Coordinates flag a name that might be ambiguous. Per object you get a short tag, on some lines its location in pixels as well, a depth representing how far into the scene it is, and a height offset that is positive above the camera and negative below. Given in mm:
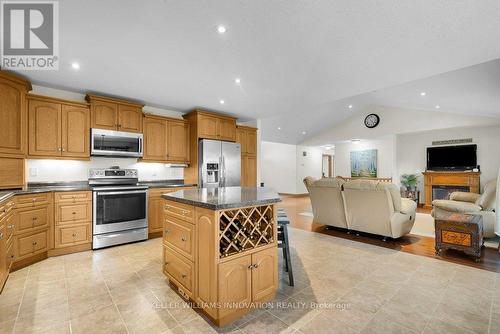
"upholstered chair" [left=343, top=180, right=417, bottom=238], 3539 -667
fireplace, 6716 -714
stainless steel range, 3395 -600
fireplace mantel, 6496 -404
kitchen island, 1684 -662
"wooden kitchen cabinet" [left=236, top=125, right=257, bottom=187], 5484 +362
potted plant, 7566 -469
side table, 2943 -881
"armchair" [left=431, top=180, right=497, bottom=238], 3633 -694
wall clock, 8219 +1681
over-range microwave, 3619 +428
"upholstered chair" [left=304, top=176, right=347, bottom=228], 4088 -613
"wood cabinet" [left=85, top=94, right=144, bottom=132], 3639 +920
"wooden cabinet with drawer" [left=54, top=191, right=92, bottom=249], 3164 -690
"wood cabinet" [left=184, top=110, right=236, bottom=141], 4613 +914
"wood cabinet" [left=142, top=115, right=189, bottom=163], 4203 +561
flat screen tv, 6652 +274
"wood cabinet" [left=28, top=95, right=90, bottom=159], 3172 +603
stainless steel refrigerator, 4555 +101
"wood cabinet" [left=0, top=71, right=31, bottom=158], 2826 +694
